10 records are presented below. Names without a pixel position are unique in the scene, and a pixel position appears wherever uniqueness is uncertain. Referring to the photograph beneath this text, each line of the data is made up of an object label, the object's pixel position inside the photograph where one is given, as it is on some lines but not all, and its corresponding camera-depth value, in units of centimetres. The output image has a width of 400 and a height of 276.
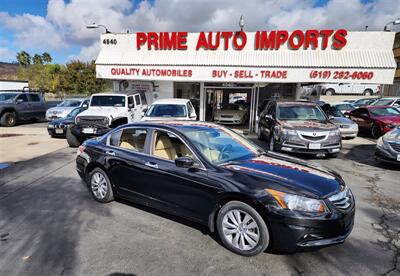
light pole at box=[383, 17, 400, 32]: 1277
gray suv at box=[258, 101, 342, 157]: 740
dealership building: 1283
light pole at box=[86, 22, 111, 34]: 1392
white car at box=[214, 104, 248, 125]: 1470
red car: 1145
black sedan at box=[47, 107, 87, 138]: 1107
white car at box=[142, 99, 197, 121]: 945
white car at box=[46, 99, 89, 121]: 1445
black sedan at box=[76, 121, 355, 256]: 282
